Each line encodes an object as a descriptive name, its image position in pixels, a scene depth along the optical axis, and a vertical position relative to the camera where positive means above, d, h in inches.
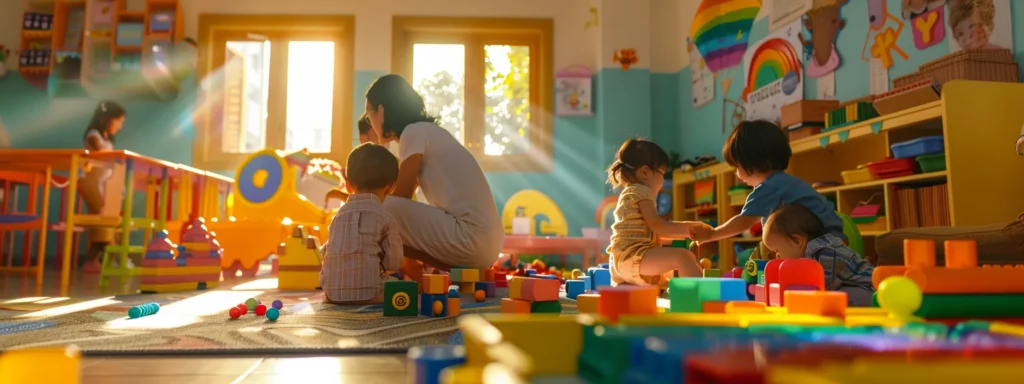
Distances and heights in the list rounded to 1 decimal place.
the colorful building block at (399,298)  65.2 -5.0
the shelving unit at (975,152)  93.6 +14.3
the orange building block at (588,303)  50.5 -4.3
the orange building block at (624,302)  33.1 -2.7
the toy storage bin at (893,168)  102.0 +13.2
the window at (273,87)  213.5 +53.6
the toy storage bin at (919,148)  97.0 +15.7
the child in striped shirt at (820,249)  67.2 +0.1
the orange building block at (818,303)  31.8 -2.7
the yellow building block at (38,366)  20.0 -3.7
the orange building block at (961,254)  38.0 -0.2
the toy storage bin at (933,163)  96.4 +13.1
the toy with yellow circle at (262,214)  144.9 +7.8
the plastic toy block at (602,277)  103.5 -4.5
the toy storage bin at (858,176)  110.8 +12.8
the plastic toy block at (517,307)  59.6 -5.4
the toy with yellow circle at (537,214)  191.6 +10.5
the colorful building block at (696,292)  40.7 -2.7
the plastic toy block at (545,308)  61.6 -5.6
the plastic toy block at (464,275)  91.7 -3.8
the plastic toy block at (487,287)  91.0 -5.5
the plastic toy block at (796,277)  44.1 -1.9
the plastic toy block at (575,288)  92.2 -5.6
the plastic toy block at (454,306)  66.4 -5.9
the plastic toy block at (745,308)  35.8 -3.3
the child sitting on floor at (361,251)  76.8 -0.4
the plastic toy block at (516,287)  61.6 -3.7
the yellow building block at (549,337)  25.6 -3.6
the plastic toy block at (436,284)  64.6 -3.6
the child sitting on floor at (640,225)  89.6 +3.5
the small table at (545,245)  161.2 +0.9
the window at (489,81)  217.9 +57.2
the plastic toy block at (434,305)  65.1 -5.7
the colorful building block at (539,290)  60.5 -3.8
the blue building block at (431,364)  21.0 -3.8
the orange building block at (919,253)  37.8 -0.2
